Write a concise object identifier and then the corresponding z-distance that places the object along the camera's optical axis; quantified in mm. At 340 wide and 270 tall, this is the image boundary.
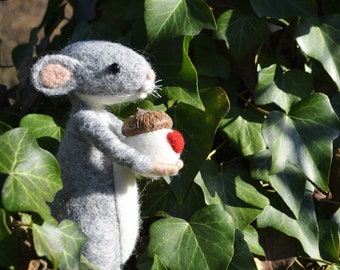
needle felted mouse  365
